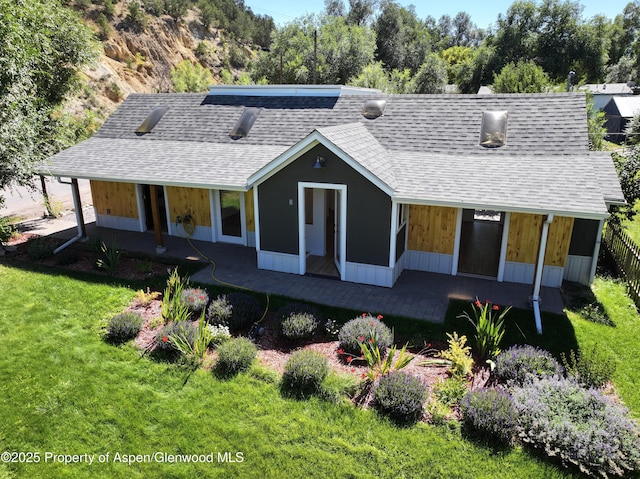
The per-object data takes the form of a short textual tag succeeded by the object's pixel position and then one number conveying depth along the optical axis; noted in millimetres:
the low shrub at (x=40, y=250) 14016
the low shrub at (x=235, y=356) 8344
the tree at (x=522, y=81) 31141
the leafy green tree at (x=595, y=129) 23984
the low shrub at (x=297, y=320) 9297
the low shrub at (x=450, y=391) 7508
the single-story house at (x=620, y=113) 44312
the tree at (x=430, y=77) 50719
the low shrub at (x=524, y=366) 7770
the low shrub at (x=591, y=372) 7734
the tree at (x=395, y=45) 62562
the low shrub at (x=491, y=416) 6625
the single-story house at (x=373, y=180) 11289
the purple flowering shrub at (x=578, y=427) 6062
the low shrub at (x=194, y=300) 10438
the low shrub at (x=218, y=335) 9273
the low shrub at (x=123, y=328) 9500
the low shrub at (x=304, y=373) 7820
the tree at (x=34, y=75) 12258
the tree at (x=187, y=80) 43375
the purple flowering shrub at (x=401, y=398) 7125
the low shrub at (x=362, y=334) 8922
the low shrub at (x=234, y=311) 9859
